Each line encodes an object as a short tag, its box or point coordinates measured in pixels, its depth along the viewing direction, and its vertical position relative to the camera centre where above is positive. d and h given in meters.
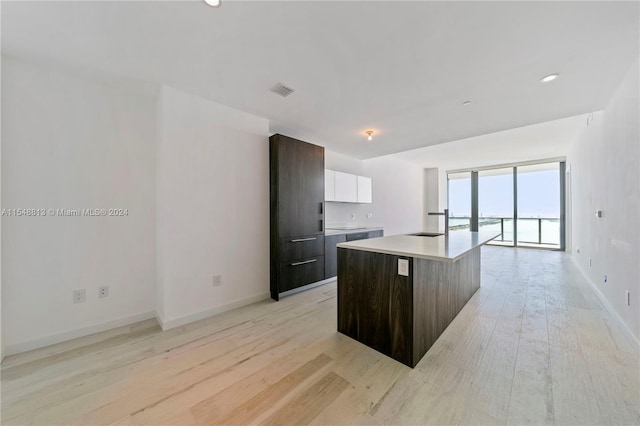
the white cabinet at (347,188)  4.34 +0.49
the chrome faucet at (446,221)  2.83 -0.12
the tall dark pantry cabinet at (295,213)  3.17 -0.01
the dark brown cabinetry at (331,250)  3.78 -0.61
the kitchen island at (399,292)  1.82 -0.70
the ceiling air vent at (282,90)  2.37 +1.26
